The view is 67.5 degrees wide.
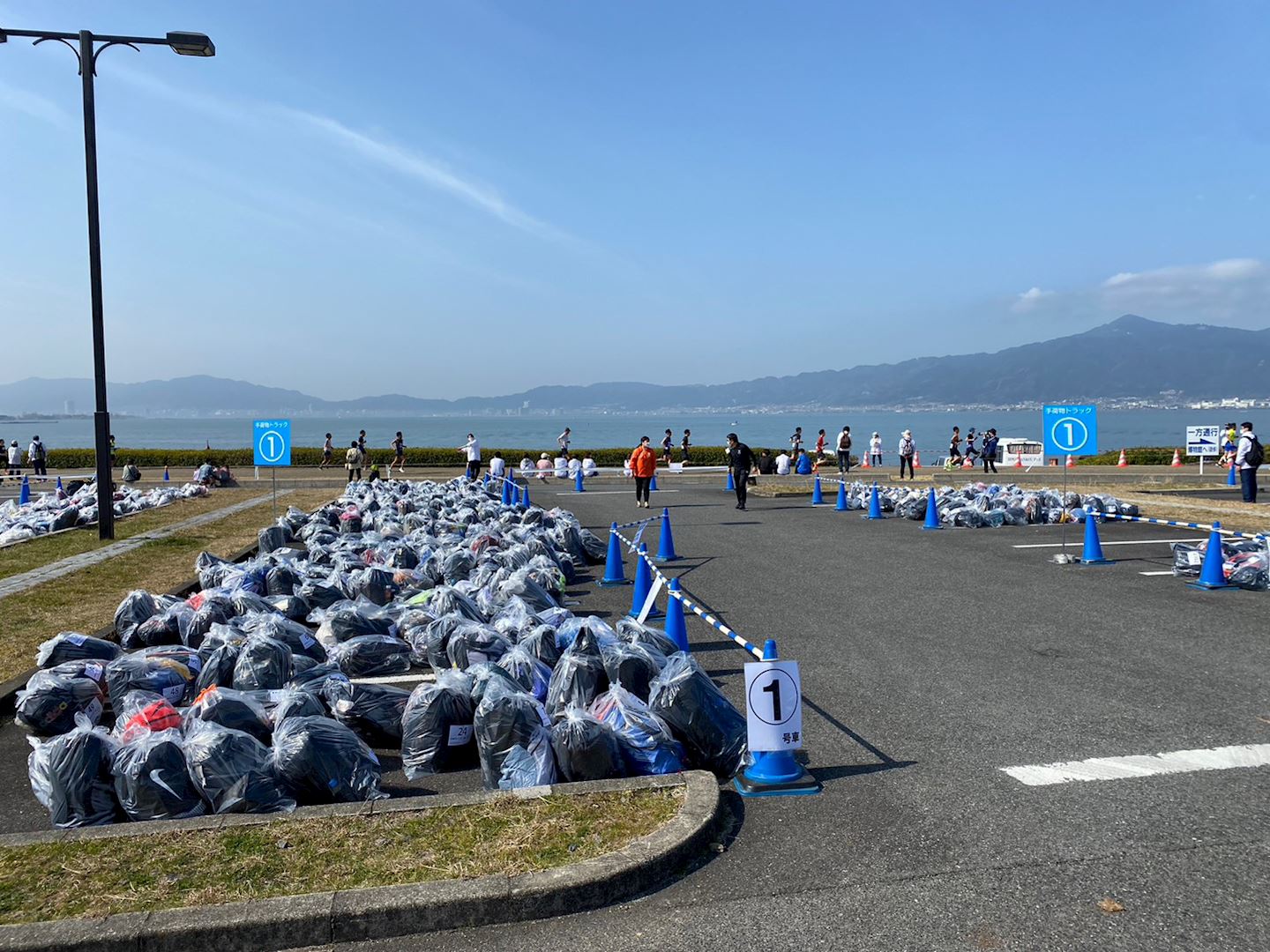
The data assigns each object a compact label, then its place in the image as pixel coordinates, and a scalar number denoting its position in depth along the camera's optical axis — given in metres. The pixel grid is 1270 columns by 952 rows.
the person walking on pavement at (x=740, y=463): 21.80
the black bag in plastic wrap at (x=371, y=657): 7.67
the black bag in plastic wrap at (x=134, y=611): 8.78
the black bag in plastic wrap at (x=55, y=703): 6.20
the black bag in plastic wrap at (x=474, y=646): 7.21
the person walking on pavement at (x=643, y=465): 21.94
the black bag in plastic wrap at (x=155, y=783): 4.75
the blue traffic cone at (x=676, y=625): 7.98
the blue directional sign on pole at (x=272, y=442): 18.05
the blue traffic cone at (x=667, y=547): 14.10
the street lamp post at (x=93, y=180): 14.69
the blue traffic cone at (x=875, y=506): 19.92
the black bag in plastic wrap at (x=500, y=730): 5.30
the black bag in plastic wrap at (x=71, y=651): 7.31
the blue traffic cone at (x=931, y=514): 17.73
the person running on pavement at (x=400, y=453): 37.66
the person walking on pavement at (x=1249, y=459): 21.16
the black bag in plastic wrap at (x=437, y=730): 5.64
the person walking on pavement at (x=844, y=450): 34.19
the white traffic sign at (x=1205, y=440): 32.53
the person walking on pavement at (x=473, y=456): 30.16
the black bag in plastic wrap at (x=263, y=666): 6.62
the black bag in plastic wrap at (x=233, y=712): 5.56
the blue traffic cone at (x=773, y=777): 5.12
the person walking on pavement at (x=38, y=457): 35.22
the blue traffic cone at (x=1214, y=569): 11.09
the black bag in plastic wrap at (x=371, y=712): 6.14
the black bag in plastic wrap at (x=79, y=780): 4.79
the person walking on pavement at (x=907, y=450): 30.53
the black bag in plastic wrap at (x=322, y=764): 4.90
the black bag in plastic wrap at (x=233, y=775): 4.76
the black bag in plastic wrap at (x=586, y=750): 5.11
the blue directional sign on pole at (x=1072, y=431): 13.89
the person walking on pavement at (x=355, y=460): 30.33
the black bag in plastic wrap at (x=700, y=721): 5.46
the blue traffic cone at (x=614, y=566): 12.23
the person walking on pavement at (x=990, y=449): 34.06
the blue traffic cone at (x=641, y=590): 10.12
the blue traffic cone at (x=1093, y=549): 13.02
